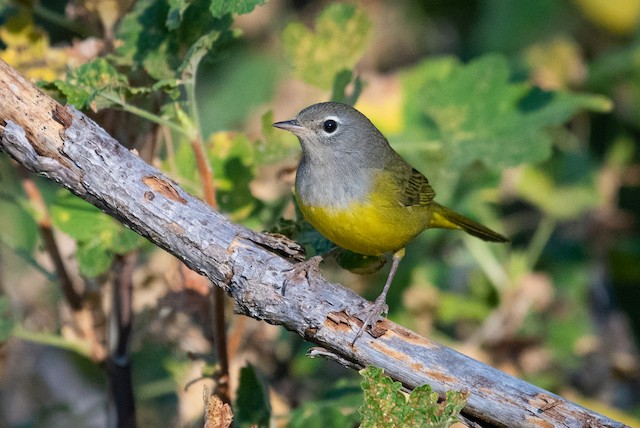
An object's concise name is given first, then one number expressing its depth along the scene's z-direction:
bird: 5.31
